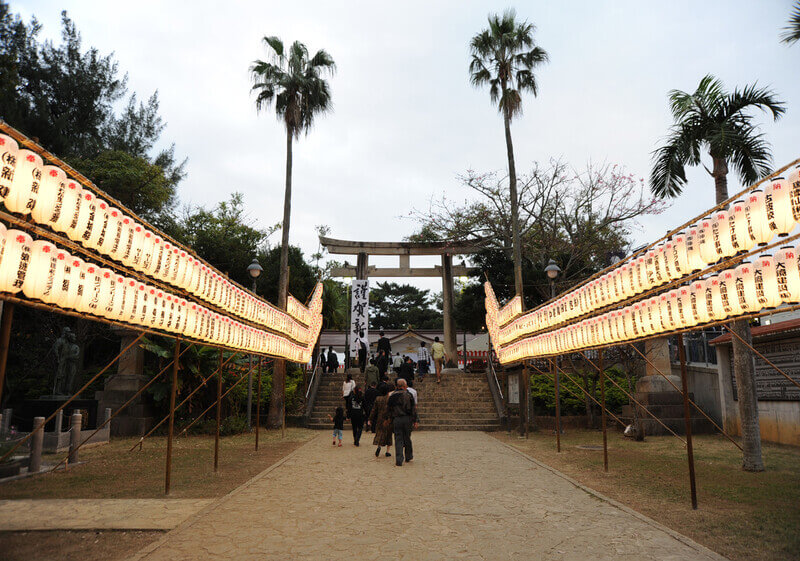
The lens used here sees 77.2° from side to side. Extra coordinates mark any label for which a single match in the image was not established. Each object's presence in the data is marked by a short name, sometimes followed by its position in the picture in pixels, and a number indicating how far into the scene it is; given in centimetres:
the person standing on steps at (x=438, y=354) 2197
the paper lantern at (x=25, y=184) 451
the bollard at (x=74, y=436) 1101
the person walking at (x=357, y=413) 1408
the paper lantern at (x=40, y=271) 486
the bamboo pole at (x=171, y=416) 794
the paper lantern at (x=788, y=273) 542
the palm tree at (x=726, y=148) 1016
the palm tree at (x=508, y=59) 1888
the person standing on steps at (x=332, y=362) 2455
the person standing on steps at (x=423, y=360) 2545
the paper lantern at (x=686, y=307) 714
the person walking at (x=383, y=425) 1205
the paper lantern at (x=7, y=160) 434
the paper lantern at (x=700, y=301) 684
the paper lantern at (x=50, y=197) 486
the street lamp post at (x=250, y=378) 1560
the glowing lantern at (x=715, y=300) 661
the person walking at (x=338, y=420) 1375
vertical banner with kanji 2439
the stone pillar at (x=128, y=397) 1548
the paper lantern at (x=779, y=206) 534
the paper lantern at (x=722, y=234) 618
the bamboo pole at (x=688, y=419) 713
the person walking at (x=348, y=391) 1516
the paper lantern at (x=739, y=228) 586
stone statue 1628
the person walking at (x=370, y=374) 1708
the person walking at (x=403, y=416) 1113
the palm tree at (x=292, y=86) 1942
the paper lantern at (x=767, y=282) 568
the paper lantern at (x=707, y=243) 650
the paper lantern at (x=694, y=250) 683
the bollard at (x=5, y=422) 1109
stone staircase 1883
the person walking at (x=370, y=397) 1469
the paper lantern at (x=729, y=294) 633
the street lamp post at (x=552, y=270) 1519
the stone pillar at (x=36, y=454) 962
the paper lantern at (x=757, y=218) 560
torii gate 2703
